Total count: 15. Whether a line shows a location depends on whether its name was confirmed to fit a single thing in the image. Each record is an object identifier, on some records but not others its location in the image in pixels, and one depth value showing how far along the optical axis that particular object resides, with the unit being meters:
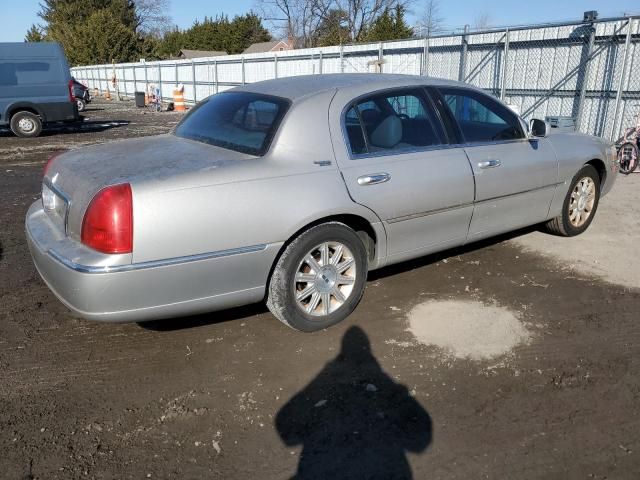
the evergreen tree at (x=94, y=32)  53.78
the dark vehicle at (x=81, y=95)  25.01
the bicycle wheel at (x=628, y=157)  9.31
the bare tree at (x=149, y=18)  75.94
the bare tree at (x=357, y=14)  46.72
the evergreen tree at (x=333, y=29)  44.80
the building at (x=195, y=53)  58.84
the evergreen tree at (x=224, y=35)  67.19
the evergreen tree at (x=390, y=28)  27.41
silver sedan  2.95
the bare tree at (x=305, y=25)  51.31
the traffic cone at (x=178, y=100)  25.41
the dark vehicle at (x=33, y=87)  14.75
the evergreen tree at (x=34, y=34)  68.22
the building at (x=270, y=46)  58.53
